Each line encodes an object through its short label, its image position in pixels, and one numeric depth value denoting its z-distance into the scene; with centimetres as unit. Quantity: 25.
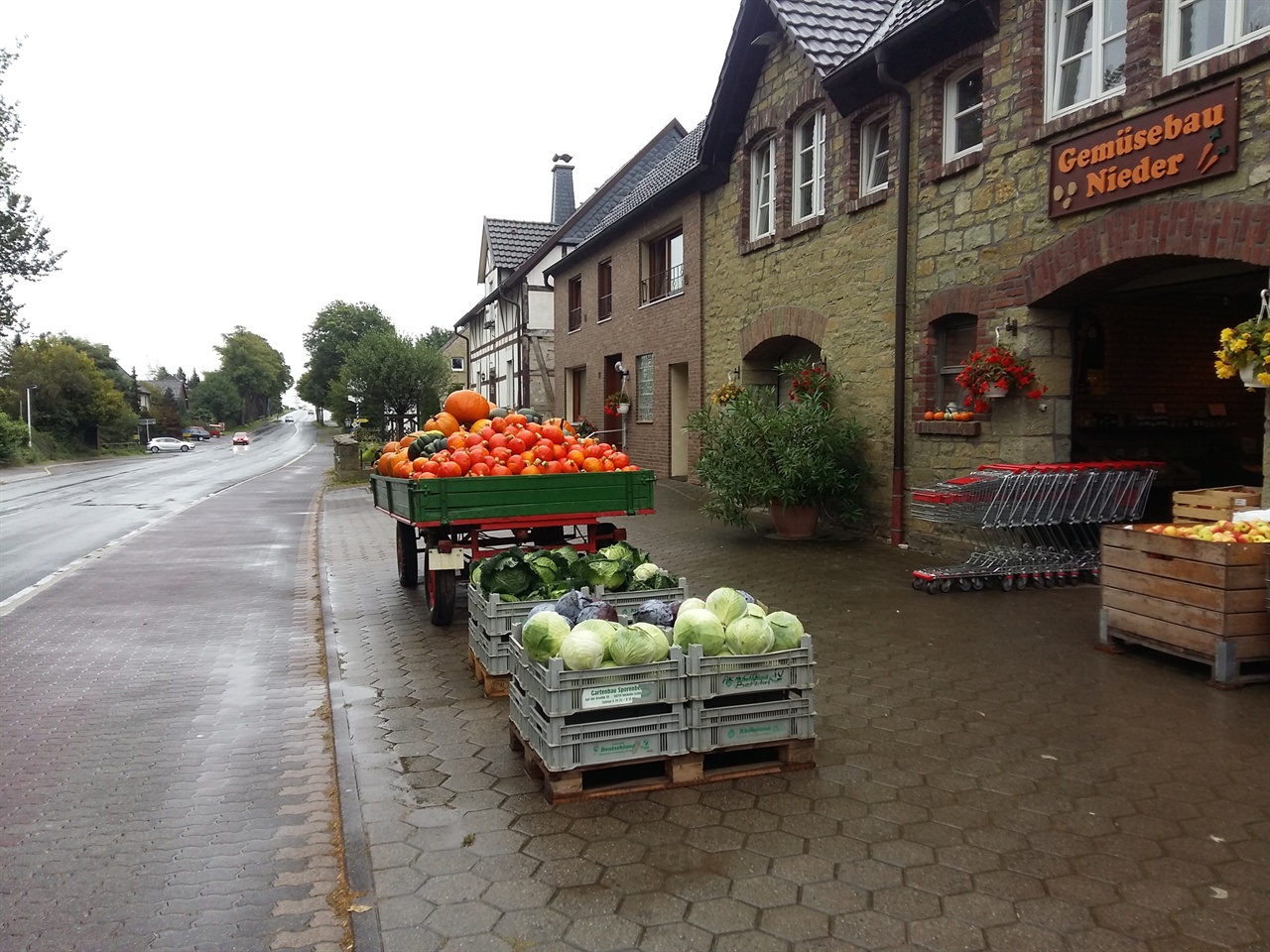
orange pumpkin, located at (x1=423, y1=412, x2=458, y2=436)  870
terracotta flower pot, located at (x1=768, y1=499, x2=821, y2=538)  1152
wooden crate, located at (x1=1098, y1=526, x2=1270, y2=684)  513
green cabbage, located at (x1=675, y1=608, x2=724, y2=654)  395
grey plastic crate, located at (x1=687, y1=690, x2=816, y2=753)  387
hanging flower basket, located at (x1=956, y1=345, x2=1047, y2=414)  886
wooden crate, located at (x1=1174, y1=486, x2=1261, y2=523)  660
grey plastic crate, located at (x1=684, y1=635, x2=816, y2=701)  384
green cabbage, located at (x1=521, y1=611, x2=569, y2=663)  402
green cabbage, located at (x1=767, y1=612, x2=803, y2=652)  409
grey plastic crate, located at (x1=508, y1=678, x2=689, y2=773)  369
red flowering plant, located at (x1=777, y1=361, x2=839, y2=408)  1194
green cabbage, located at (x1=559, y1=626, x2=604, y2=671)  375
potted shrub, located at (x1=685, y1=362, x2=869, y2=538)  1105
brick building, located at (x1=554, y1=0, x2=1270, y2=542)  725
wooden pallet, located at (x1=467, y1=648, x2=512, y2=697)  530
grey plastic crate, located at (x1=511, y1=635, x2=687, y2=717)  366
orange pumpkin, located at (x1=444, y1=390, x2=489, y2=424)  916
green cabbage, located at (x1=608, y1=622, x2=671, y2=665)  385
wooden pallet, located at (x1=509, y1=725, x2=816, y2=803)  377
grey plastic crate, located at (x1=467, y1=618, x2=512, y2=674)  526
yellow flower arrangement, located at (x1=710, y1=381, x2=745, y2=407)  1398
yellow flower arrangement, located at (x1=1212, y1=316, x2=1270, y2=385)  614
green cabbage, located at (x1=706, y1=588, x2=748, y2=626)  420
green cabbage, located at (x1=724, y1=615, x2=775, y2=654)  398
